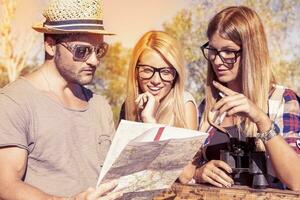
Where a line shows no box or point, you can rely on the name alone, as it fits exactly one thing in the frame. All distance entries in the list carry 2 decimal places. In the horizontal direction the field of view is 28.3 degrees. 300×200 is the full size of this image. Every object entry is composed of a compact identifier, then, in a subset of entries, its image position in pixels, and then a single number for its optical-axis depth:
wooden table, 2.02
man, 2.07
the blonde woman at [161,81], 3.18
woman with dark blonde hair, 2.22
